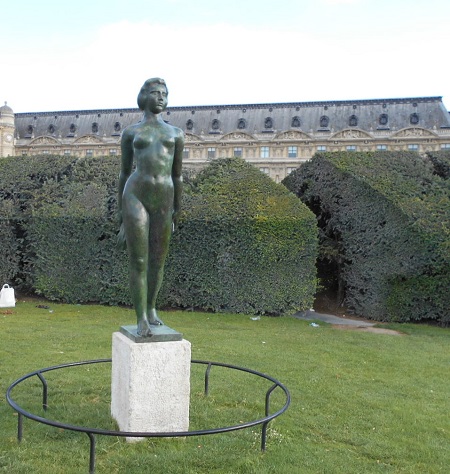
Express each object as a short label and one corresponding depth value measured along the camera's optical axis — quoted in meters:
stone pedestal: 4.73
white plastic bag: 13.66
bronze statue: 4.93
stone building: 55.59
